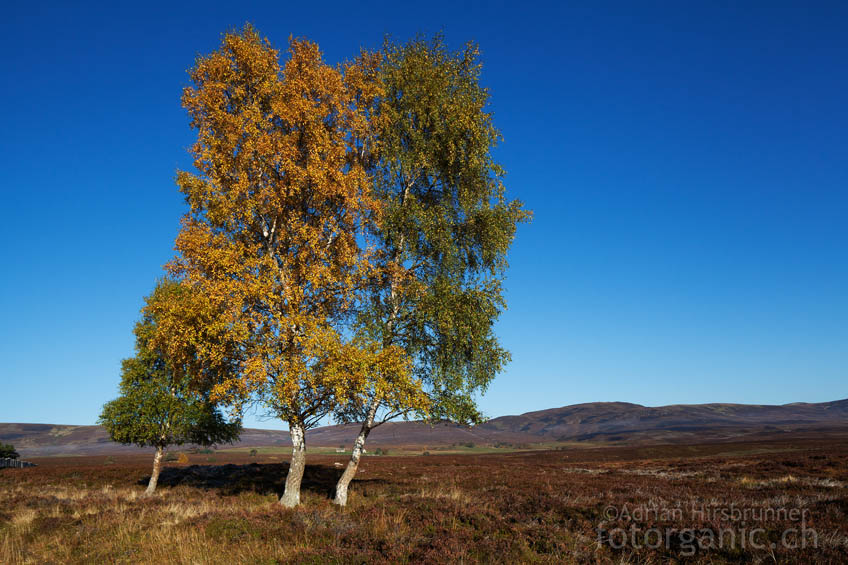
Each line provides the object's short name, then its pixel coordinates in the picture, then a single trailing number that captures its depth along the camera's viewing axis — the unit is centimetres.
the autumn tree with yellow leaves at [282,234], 1552
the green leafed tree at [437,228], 1786
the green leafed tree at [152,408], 2781
